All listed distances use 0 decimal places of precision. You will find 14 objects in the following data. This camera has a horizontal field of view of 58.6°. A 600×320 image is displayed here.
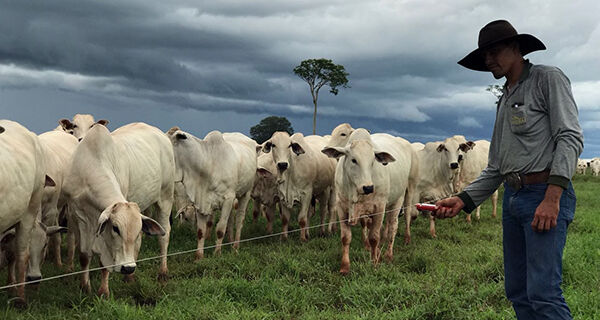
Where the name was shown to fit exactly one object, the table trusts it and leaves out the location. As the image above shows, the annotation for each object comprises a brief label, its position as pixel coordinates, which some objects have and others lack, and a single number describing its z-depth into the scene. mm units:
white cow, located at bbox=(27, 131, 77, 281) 6203
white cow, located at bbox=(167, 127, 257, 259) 8805
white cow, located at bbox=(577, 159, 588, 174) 39250
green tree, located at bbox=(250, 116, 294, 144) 48219
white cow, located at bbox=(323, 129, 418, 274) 7215
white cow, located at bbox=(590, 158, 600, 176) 37688
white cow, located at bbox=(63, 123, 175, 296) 5480
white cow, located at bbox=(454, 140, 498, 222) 12428
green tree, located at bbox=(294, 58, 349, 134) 42781
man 3229
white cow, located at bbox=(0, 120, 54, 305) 5438
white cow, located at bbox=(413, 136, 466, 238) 11086
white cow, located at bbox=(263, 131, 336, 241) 9805
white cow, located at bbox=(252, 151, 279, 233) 10539
